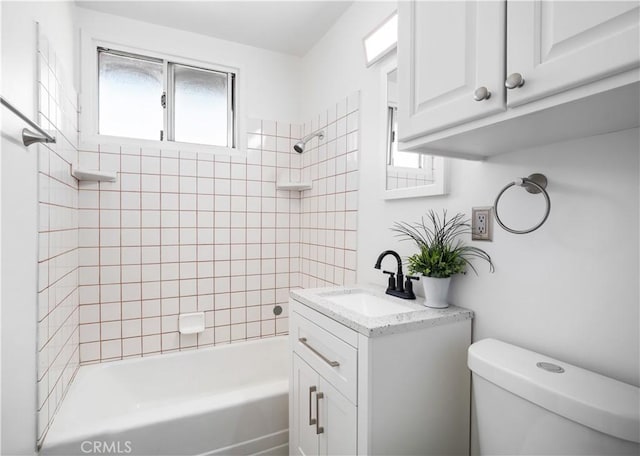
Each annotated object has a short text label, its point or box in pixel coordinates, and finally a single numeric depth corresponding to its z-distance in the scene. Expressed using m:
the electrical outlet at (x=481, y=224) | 1.15
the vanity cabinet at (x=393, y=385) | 1.02
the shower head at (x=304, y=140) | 2.23
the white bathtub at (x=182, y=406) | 1.45
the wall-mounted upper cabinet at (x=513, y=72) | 0.59
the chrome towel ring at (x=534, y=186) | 0.95
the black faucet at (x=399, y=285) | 1.38
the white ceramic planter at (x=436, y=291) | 1.21
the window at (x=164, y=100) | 2.14
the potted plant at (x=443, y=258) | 1.20
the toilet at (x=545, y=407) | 0.70
